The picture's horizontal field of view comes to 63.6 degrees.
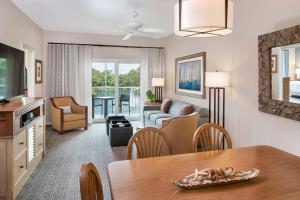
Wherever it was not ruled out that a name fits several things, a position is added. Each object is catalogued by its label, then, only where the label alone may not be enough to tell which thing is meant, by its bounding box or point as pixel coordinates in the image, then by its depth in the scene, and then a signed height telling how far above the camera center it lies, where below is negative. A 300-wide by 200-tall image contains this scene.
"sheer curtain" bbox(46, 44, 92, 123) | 6.76 +0.59
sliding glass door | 7.50 +0.18
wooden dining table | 1.27 -0.52
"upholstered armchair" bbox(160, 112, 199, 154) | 3.53 -0.58
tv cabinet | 2.63 -0.63
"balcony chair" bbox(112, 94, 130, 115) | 7.77 -0.24
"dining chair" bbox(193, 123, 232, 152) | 2.25 -0.43
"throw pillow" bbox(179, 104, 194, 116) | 5.12 -0.37
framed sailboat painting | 5.31 +0.43
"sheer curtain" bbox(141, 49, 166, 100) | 7.62 +0.85
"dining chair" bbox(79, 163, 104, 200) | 1.04 -0.42
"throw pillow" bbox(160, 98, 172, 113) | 6.33 -0.35
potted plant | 7.10 -0.10
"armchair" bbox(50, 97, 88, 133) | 5.89 -0.56
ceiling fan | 4.65 +1.30
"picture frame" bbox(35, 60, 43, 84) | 6.05 +0.55
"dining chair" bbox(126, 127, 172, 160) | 2.09 -0.44
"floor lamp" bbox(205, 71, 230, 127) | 3.99 +0.13
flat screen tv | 3.23 +0.30
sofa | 4.87 -0.49
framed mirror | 2.78 +0.25
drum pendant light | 1.64 +0.54
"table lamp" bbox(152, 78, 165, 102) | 7.09 +0.20
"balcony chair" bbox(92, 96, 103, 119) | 7.50 -0.32
